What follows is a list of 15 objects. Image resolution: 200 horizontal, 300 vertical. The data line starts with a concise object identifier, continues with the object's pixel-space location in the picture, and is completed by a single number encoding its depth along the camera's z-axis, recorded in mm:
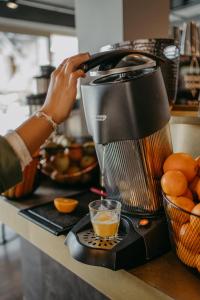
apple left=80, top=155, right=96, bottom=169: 1352
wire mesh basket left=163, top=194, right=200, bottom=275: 655
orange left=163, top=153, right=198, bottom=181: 779
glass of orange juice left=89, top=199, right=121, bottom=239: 779
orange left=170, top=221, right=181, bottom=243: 699
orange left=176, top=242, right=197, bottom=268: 677
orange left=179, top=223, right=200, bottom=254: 659
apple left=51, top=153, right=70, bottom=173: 1356
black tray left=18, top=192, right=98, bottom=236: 940
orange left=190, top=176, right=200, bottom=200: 767
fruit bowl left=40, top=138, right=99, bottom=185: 1323
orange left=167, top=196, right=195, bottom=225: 676
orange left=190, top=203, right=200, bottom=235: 643
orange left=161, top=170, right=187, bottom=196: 729
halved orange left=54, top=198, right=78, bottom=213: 1040
